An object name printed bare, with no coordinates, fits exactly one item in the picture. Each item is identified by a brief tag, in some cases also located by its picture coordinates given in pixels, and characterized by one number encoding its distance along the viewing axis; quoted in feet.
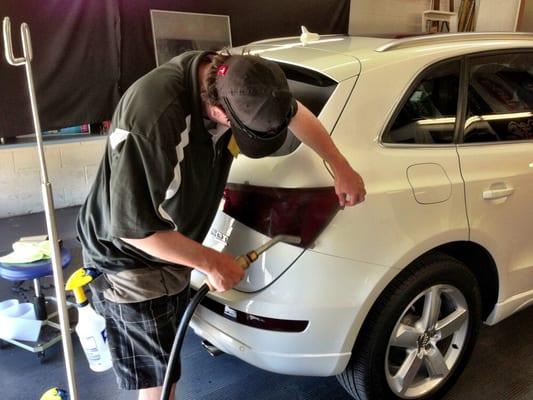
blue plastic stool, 8.50
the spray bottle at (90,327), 6.05
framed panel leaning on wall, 15.24
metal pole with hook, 5.12
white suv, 5.74
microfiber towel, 8.79
